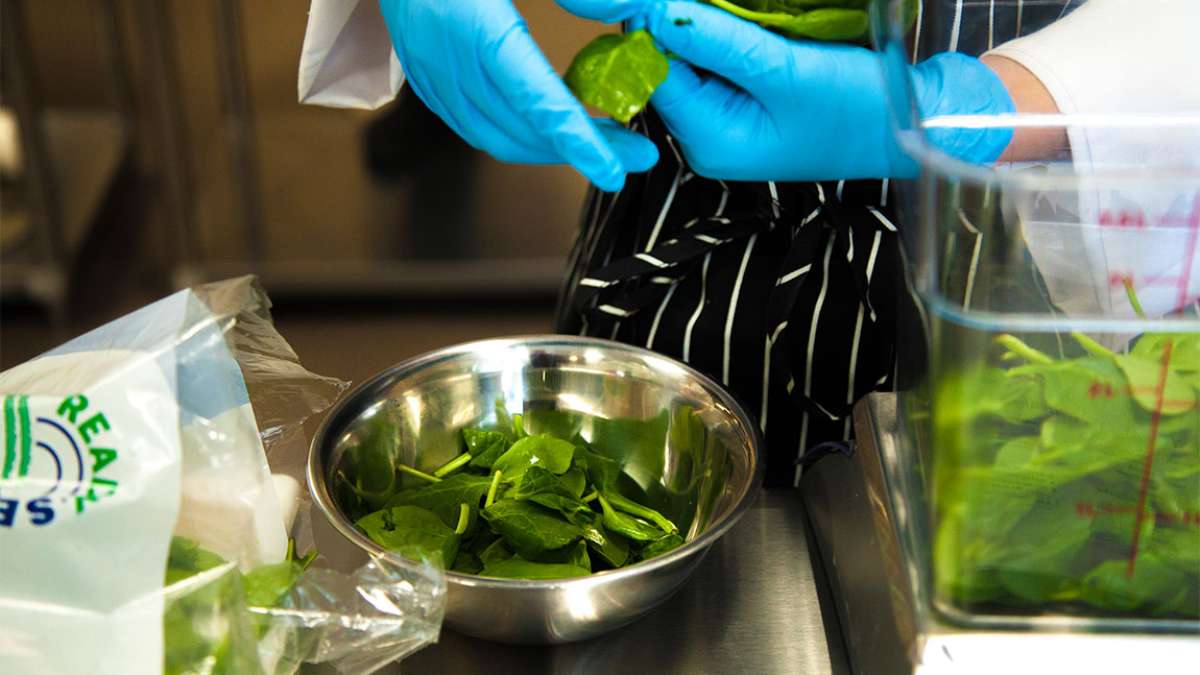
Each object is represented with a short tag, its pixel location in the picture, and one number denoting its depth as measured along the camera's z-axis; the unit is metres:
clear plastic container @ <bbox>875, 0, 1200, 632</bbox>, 0.51
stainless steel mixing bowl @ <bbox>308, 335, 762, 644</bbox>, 0.73
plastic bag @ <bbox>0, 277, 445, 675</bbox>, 0.54
